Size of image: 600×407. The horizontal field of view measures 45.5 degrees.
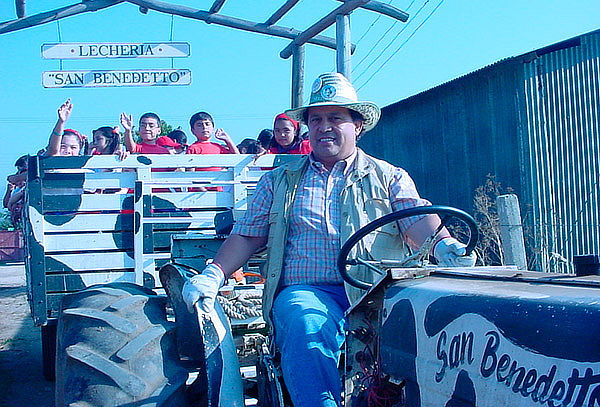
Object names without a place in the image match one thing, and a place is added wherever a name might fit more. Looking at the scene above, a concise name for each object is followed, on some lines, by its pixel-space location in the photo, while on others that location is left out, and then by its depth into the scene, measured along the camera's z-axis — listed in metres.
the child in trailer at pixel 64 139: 6.43
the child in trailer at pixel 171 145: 7.33
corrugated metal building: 11.85
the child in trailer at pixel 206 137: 7.14
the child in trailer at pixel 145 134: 6.95
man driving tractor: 2.95
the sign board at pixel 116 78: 8.02
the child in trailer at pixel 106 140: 7.09
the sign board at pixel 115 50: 8.13
